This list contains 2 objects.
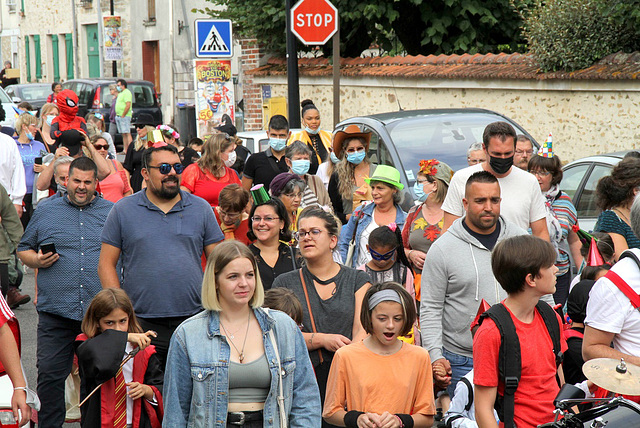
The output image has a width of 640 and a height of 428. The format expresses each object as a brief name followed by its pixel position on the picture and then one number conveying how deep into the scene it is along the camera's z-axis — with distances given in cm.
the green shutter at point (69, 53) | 4802
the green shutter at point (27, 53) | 5388
